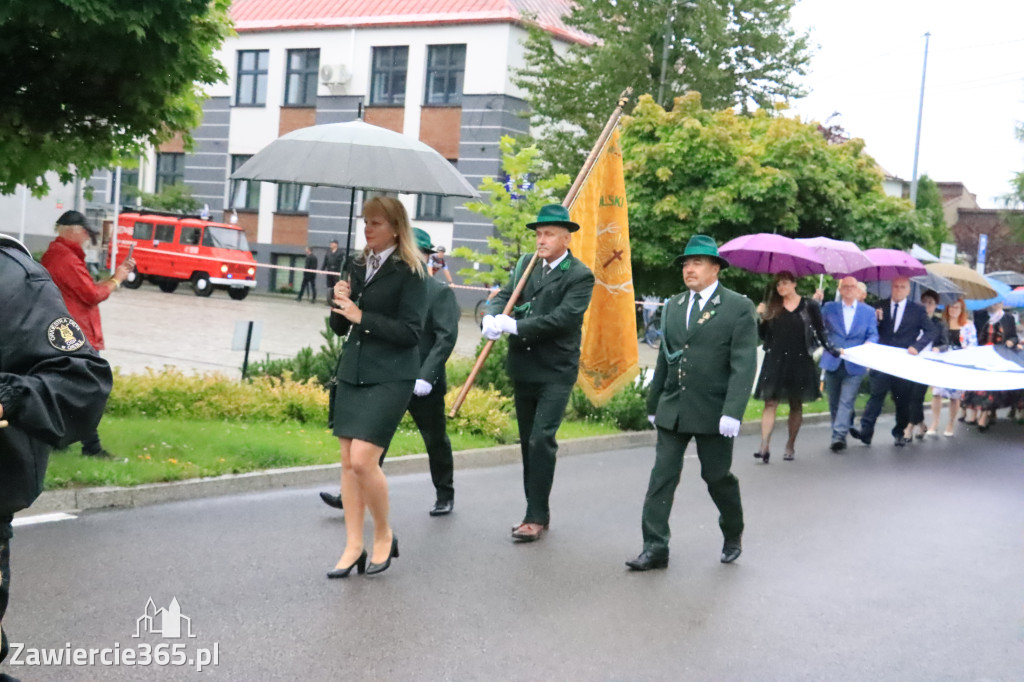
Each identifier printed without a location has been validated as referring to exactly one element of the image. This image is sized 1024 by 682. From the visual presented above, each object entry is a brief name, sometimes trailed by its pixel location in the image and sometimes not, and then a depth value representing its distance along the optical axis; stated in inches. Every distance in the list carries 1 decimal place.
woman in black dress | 527.5
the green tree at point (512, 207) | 708.0
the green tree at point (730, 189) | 897.5
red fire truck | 1374.3
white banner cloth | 560.4
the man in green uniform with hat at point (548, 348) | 315.3
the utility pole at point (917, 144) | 1450.2
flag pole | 340.2
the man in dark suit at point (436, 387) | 327.6
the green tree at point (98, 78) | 315.6
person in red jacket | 356.2
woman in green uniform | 253.6
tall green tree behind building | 1187.3
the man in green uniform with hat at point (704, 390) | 294.7
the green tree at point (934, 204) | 1778.3
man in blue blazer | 571.5
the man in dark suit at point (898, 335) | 595.5
